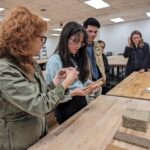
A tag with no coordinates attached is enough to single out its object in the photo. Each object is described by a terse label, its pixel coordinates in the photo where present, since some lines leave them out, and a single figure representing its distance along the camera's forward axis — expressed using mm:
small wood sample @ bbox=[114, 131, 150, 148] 925
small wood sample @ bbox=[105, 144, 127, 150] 890
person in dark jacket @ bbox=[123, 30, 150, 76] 3414
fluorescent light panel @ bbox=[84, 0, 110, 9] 5933
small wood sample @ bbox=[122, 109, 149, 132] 1054
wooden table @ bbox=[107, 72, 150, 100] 1771
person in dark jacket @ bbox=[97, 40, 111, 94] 2439
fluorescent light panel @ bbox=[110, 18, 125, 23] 9370
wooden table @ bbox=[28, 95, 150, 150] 939
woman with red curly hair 781
